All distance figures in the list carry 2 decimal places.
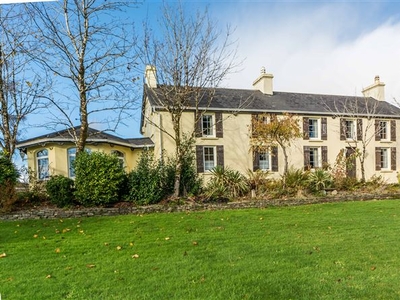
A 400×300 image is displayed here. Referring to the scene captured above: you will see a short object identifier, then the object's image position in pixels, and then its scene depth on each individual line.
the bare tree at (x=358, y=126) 17.27
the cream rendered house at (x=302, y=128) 14.99
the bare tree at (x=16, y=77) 9.38
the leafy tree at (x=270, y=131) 12.73
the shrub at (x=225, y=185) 10.00
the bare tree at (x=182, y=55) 9.80
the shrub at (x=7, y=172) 7.77
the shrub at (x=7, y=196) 7.55
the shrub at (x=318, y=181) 11.36
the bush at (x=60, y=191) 8.27
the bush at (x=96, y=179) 8.23
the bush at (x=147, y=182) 8.85
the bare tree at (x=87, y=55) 8.84
